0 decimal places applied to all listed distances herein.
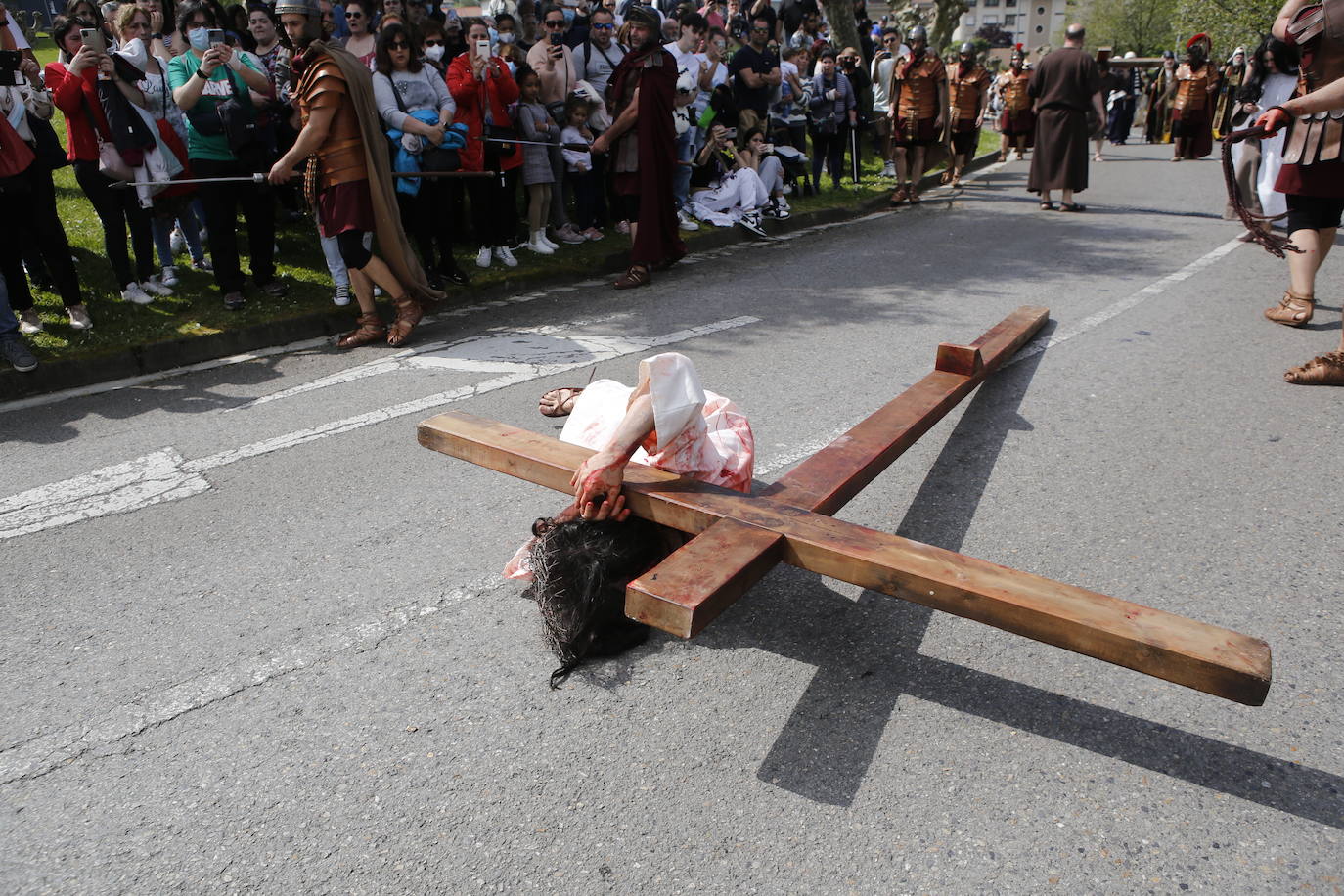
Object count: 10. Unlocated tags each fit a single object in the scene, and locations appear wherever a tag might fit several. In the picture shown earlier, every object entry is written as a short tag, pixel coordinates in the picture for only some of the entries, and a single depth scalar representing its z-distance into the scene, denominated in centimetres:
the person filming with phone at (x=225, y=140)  601
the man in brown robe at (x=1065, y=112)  1041
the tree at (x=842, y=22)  1563
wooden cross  181
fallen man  241
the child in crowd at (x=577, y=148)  827
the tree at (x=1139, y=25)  7469
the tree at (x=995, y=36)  9877
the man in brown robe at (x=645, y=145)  750
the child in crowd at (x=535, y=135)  791
